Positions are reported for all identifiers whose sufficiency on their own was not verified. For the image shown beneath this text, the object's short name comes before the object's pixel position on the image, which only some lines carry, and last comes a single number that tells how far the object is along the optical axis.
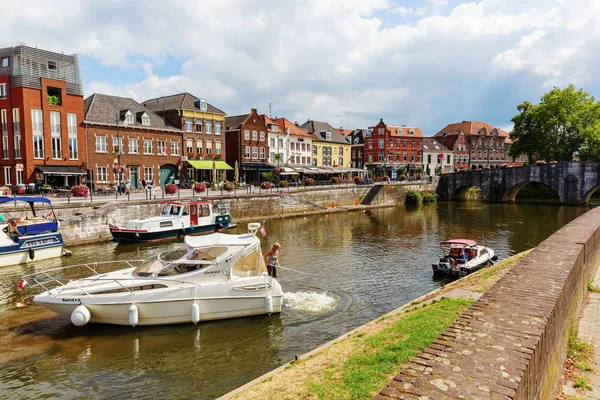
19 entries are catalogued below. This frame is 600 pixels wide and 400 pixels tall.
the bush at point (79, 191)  33.38
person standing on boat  17.20
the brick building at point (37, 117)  39.84
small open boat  20.42
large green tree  64.75
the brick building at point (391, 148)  86.88
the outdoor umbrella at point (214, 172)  56.94
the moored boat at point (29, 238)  22.45
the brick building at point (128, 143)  45.84
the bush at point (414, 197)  64.06
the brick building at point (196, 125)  54.62
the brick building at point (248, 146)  62.56
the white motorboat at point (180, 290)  13.83
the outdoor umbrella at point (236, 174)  59.43
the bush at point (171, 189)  39.00
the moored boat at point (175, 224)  28.83
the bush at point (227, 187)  44.28
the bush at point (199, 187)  40.09
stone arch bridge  57.59
